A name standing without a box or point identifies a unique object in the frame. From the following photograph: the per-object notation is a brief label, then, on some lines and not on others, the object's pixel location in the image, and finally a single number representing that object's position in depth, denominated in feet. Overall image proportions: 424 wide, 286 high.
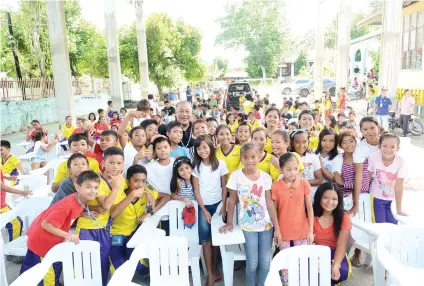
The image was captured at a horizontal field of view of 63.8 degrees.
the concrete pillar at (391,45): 34.12
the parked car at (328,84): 85.19
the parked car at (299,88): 89.85
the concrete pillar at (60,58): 33.09
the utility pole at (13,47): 56.22
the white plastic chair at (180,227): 10.72
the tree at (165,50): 73.31
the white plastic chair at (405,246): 8.80
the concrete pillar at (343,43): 45.85
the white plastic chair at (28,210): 11.69
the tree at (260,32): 106.42
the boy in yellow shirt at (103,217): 9.36
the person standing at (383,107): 32.78
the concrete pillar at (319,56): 54.95
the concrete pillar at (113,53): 46.06
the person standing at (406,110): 33.71
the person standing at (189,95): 67.24
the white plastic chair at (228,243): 9.24
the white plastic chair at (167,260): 8.61
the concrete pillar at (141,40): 58.59
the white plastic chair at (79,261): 8.46
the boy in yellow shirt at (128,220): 10.46
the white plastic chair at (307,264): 7.93
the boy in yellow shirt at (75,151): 10.98
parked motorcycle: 34.09
